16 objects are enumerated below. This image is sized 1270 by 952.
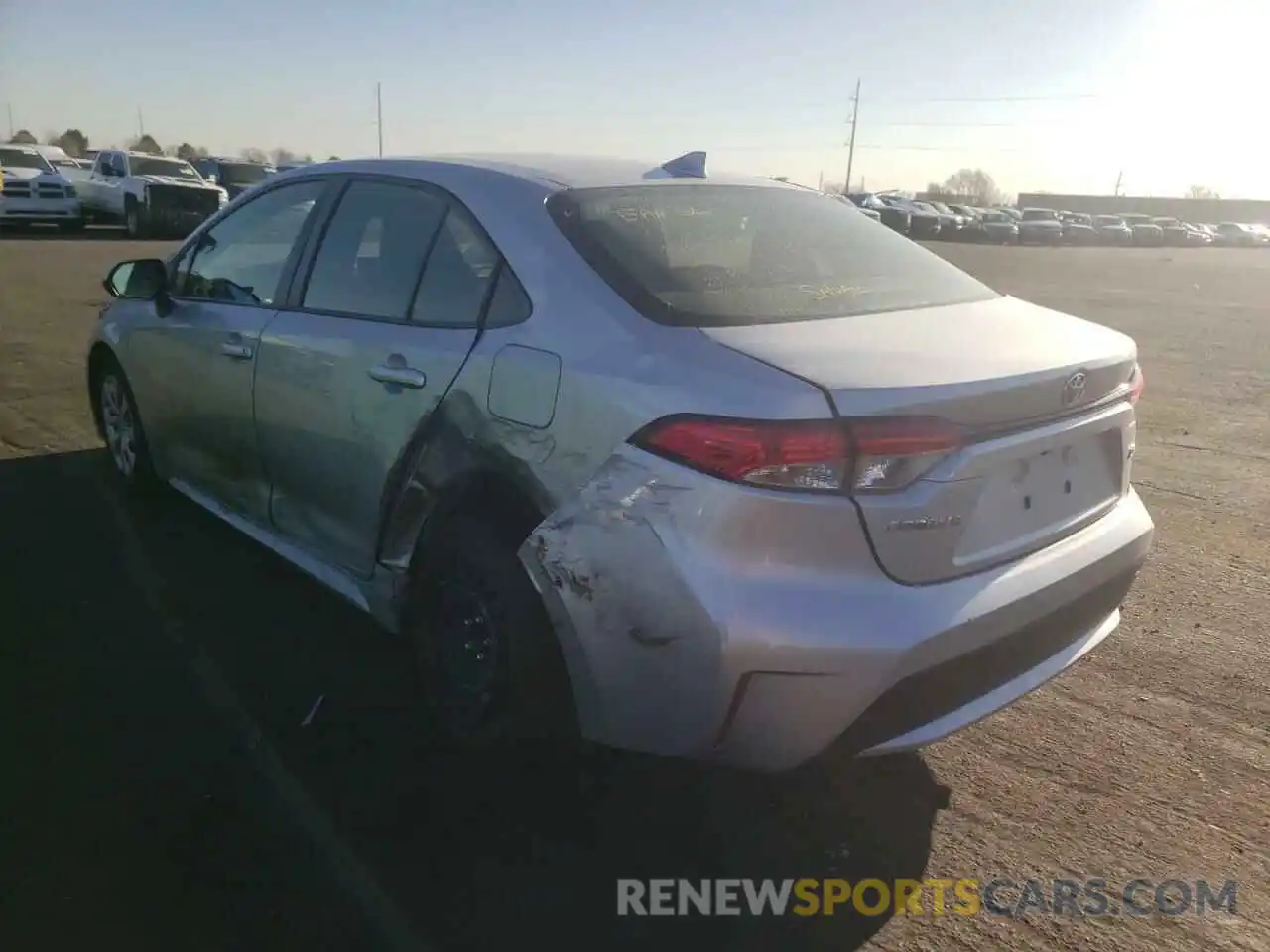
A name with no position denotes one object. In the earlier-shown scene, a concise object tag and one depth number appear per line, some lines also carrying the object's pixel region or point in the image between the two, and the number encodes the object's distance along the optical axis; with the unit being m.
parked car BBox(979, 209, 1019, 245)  44.94
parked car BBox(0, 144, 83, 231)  22.59
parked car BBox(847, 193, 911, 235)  40.84
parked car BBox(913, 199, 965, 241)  44.66
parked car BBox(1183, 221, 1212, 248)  55.72
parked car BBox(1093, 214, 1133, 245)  49.75
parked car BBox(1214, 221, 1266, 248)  57.94
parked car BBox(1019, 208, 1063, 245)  46.75
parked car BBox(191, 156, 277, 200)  28.28
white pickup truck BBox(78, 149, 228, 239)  22.52
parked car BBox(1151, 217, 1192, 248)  54.91
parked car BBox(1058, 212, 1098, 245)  48.59
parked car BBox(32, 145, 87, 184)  25.93
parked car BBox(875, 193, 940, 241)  43.74
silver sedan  2.23
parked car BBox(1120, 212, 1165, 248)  51.88
